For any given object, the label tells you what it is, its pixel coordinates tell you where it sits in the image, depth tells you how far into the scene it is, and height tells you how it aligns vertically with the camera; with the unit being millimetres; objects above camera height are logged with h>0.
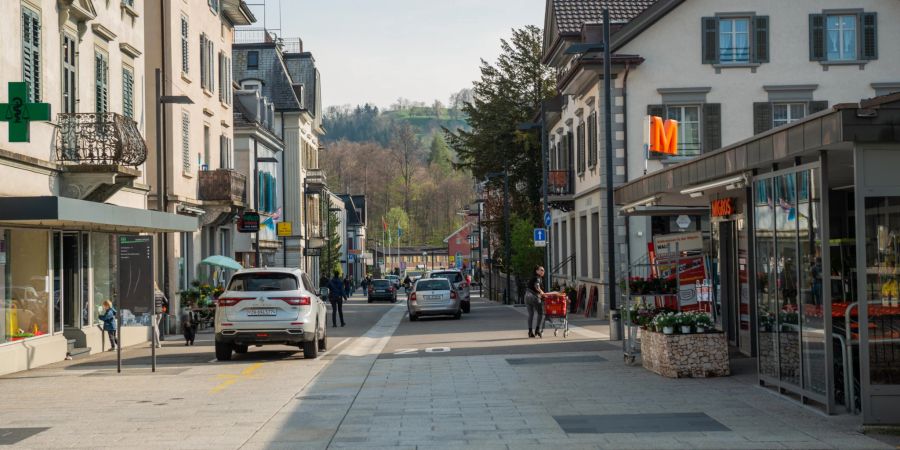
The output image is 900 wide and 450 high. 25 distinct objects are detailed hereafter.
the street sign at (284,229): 52969 +1525
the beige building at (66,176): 18703 +1670
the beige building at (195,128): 31422 +4143
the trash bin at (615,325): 23812 -1476
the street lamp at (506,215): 55188 +2181
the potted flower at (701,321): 16172 -969
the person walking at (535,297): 26297 -940
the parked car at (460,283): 45031 -1013
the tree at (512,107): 55375 +7369
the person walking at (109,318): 23938 -1129
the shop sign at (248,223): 39844 +1381
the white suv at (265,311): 20984 -917
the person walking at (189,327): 26281 -1479
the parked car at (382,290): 66000 -1774
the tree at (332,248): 79000 +962
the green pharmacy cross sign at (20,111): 17141 +2369
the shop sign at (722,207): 19078 +798
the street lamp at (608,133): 23578 +2641
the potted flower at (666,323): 16297 -990
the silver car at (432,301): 38562 -1440
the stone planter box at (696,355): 16109 -1444
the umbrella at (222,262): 33844 +25
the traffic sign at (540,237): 40753 +714
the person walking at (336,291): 33562 -907
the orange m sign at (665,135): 33188 +3509
